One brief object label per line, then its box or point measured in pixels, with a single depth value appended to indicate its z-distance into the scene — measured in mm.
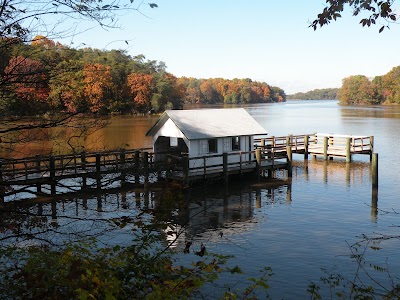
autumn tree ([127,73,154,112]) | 105375
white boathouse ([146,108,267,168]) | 32312
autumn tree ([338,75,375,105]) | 196875
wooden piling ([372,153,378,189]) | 31538
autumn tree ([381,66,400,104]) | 182062
